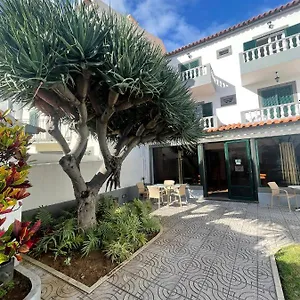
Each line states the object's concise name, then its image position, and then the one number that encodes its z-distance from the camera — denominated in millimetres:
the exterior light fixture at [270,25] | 11133
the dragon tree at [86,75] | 3527
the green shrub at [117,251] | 4473
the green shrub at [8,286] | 2896
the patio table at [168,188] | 10102
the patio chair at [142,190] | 11006
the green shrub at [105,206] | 6762
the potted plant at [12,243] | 2338
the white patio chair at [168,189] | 10140
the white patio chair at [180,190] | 9737
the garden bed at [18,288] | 2836
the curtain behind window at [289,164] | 9422
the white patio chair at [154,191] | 9414
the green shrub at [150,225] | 6209
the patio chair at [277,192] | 8515
